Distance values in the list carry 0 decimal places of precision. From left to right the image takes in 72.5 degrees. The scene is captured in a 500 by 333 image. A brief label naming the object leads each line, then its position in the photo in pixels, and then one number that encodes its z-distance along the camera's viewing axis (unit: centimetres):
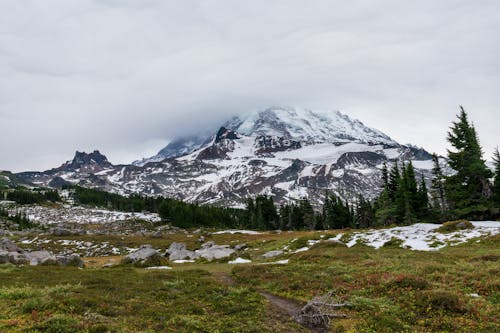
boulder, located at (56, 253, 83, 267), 4131
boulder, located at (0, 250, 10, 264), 3919
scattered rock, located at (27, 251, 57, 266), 4097
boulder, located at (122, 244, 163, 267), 4372
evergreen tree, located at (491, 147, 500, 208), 6334
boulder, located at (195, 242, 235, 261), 5266
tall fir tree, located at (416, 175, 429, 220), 7750
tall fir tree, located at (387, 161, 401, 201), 8431
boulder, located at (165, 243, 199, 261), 5522
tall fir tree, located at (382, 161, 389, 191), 8290
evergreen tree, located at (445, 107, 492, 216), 6069
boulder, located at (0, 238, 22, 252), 5829
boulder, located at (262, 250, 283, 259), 5108
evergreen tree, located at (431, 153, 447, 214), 7050
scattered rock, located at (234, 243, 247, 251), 6651
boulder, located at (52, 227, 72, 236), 11662
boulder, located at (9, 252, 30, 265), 4028
